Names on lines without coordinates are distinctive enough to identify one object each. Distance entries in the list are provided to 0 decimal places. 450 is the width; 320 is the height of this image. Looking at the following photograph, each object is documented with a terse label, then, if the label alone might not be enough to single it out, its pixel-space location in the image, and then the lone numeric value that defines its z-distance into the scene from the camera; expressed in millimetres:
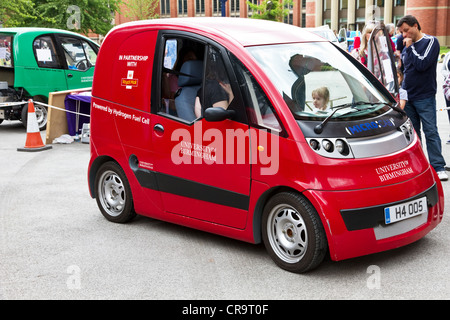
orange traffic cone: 10680
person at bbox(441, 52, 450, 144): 8852
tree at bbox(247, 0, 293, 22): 64875
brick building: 70438
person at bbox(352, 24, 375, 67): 8258
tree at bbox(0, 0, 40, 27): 27797
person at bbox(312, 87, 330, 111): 4582
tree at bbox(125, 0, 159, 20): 77438
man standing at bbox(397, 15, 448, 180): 7289
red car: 4297
